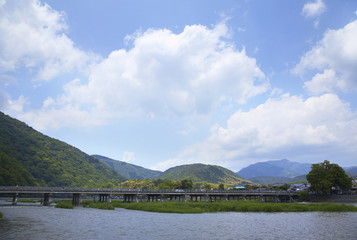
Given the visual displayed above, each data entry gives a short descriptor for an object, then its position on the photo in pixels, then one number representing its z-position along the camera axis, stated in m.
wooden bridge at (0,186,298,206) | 81.44
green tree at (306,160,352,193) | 106.69
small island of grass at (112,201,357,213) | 66.69
